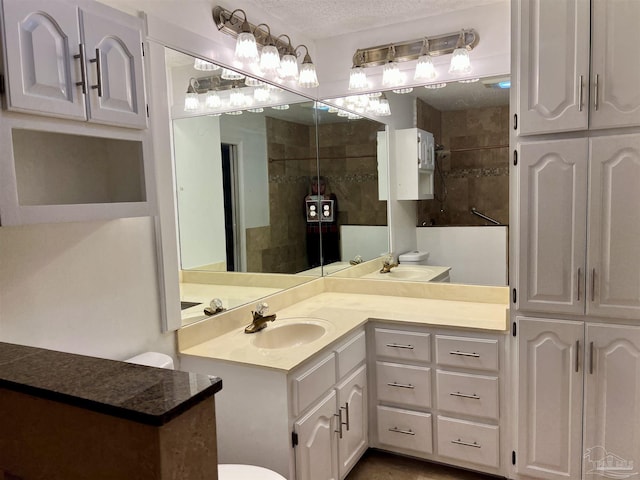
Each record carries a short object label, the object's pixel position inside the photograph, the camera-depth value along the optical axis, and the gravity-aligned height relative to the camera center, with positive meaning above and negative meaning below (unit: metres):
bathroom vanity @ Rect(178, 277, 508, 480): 1.83 -0.84
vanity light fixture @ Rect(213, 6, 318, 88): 2.27 +0.84
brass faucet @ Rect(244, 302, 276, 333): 2.27 -0.58
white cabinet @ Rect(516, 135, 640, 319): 1.89 -0.14
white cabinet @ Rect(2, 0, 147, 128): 1.12 +0.41
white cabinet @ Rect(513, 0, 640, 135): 1.83 +0.54
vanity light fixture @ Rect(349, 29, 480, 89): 2.62 +0.89
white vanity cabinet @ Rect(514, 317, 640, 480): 1.96 -0.93
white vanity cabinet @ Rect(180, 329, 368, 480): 1.79 -0.89
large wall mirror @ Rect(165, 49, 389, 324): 2.14 +0.10
